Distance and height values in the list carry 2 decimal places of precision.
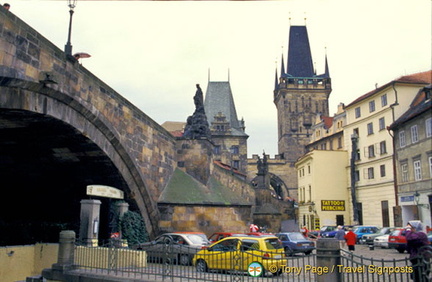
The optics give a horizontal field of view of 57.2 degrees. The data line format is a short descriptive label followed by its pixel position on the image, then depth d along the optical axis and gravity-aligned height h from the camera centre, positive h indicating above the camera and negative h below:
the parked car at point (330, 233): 28.89 -1.42
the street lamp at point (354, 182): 36.38 +3.00
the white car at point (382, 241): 22.47 -1.49
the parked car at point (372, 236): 24.18 -1.39
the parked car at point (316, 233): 33.41 -1.61
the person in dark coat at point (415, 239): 7.93 -0.48
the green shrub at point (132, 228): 15.59 -0.62
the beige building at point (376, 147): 24.50 +5.68
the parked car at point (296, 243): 18.97 -1.40
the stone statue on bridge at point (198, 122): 20.42 +4.69
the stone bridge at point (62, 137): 9.60 +2.47
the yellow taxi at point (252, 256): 9.27 -1.05
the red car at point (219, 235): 16.02 -0.88
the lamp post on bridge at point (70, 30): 11.35 +5.49
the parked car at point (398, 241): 19.66 -1.30
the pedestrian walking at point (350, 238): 18.02 -1.07
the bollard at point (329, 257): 7.83 -0.85
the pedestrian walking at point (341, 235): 20.90 -1.09
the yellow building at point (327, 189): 40.97 +2.59
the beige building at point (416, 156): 17.30 +2.96
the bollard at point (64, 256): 10.92 -1.24
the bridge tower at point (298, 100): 77.06 +22.76
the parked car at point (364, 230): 28.05 -1.12
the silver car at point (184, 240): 13.79 -0.97
